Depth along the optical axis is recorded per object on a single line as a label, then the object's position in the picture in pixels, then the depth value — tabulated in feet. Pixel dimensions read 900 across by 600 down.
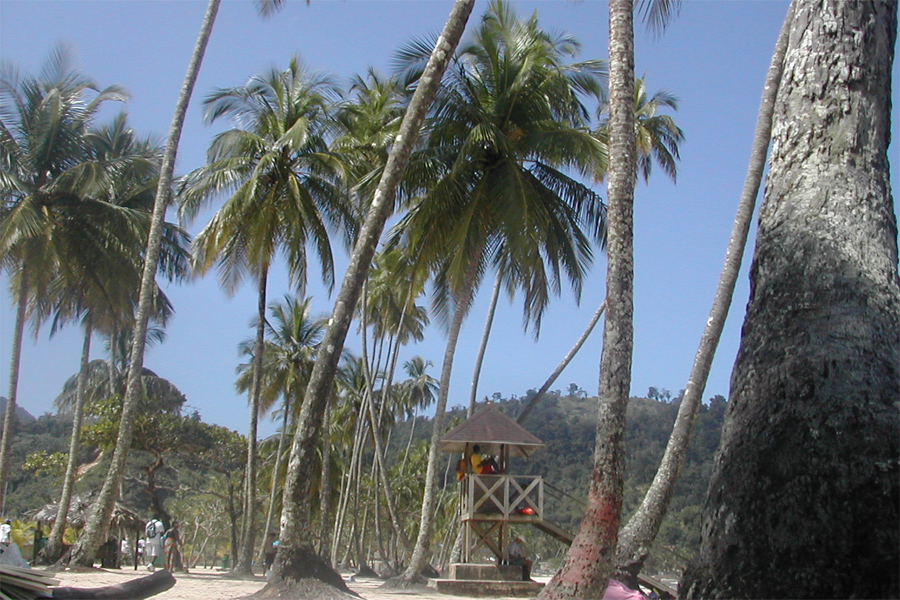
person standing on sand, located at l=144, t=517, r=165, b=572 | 66.90
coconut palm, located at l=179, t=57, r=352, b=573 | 71.41
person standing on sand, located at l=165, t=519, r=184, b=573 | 80.48
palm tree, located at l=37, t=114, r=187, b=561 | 72.95
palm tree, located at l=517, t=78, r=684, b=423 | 88.79
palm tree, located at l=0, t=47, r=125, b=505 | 68.59
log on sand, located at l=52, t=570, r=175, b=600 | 12.52
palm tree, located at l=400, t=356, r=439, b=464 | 168.14
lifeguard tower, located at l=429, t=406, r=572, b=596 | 55.77
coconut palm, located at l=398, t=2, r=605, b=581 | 60.13
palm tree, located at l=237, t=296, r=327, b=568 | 114.62
